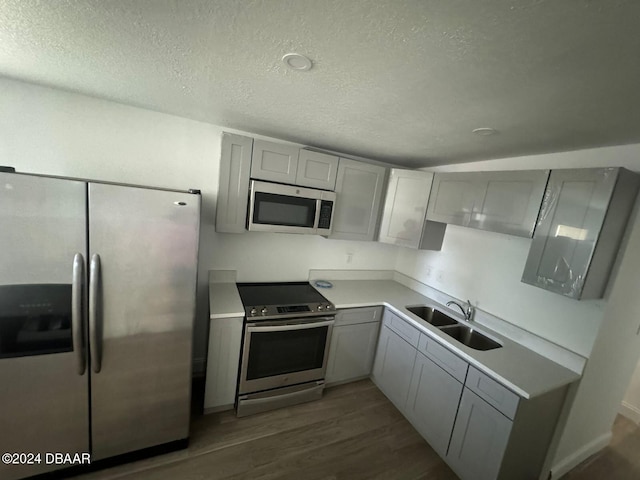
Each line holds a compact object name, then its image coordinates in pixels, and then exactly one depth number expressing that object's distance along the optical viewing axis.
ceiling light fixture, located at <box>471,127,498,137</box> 1.49
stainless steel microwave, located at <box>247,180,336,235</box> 2.05
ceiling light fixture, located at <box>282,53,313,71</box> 0.97
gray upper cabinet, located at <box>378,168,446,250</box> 2.42
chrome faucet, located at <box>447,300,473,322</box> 2.28
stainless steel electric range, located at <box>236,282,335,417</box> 1.97
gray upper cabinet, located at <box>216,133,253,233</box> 1.95
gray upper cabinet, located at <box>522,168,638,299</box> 1.34
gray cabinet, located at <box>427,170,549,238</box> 1.62
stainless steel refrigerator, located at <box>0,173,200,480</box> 1.24
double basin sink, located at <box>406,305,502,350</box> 2.09
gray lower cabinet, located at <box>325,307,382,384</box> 2.36
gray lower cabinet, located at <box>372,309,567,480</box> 1.50
